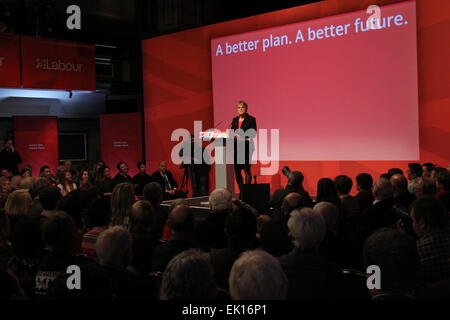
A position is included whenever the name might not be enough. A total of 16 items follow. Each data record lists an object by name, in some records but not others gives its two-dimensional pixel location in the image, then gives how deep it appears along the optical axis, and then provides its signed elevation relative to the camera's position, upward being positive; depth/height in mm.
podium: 6422 -34
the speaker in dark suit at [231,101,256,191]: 6531 +282
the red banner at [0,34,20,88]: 9422 +2007
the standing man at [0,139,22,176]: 9992 +179
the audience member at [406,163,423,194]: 5874 -148
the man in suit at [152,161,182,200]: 9414 -274
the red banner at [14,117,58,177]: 11078 +570
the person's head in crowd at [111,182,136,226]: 3629 -277
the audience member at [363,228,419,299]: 1930 -394
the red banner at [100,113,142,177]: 11828 +602
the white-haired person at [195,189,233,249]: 3348 -407
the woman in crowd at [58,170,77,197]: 6699 -217
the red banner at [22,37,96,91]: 9836 +2063
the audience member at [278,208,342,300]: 2123 -453
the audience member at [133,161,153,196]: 9070 -259
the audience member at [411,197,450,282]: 2572 -412
